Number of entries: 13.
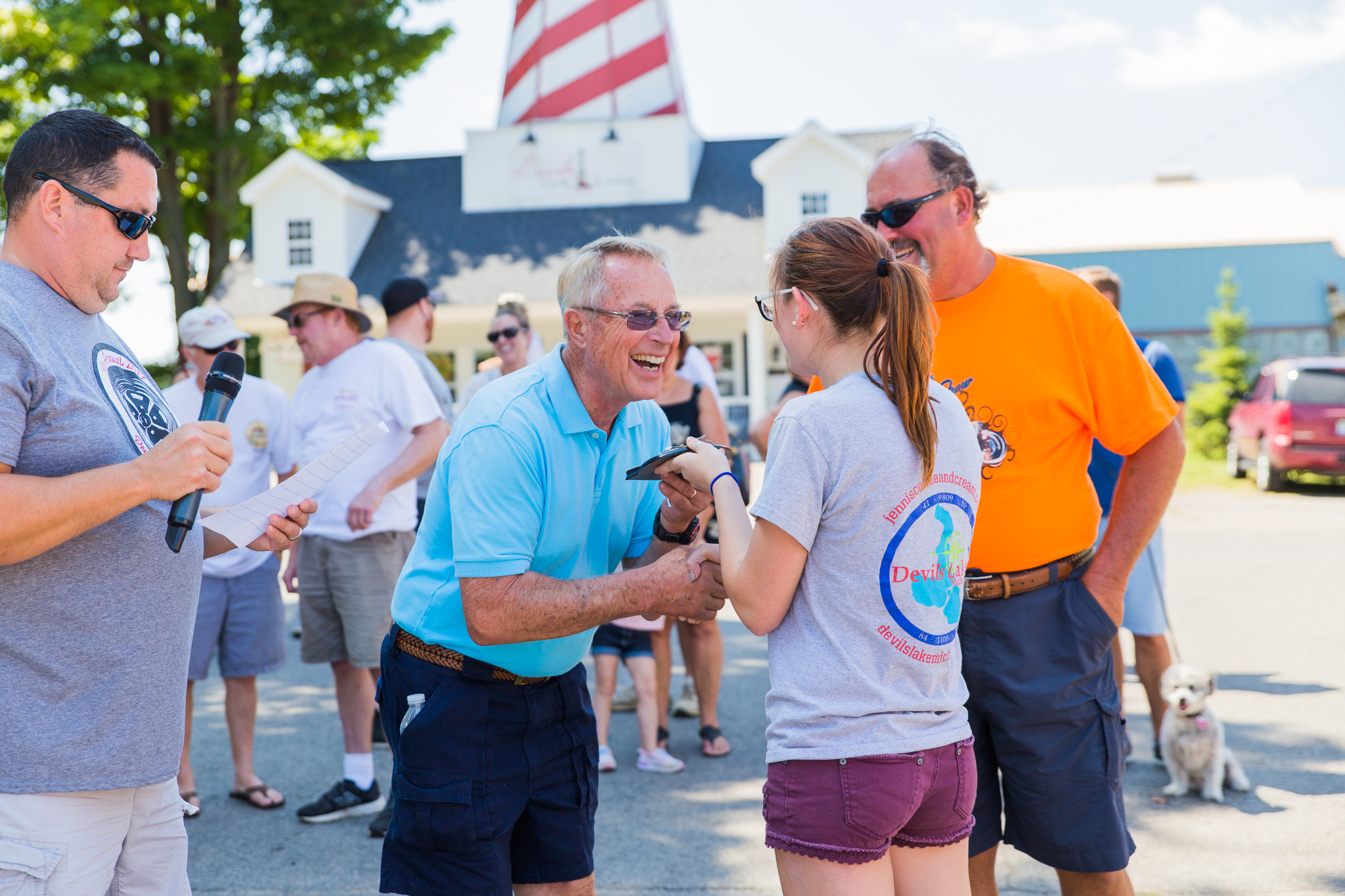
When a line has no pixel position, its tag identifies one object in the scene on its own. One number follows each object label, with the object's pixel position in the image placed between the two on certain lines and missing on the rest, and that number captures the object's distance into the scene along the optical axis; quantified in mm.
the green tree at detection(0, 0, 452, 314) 19328
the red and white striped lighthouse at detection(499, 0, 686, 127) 22641
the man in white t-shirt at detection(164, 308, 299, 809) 4746
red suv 14891
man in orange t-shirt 2666
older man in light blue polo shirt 2199
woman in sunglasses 6215
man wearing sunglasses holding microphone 1881
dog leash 4898
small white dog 4465
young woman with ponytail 1996
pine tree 20766
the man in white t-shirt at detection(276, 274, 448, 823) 4715
